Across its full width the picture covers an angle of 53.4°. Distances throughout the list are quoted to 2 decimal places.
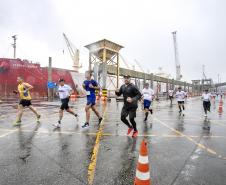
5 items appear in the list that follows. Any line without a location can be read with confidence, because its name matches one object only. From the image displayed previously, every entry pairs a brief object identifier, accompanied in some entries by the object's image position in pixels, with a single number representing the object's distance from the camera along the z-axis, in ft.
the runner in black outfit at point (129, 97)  22.83
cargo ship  94.79
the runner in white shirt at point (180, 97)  47.88
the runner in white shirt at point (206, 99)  42.95
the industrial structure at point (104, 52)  102.22
